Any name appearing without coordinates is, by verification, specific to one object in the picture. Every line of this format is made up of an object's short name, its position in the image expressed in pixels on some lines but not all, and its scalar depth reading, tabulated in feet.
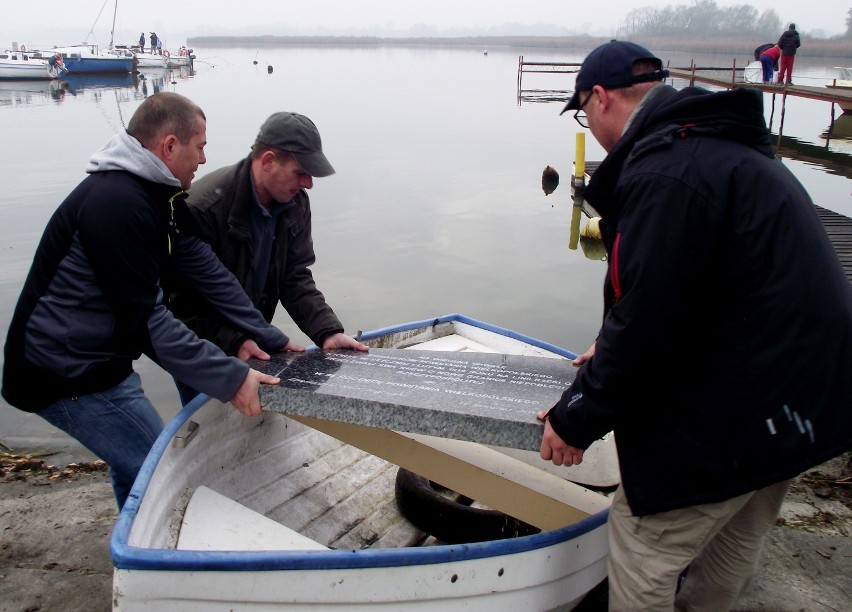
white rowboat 8.67
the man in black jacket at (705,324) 6.87
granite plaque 9.36
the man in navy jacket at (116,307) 9.24
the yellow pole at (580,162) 52.75
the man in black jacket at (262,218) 11.67
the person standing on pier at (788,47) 85.60
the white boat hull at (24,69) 155.94
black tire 12.28
